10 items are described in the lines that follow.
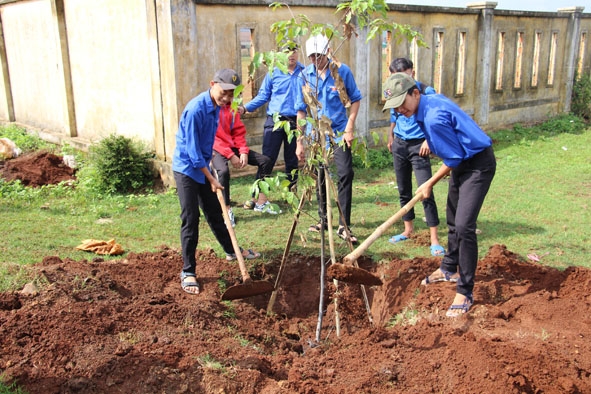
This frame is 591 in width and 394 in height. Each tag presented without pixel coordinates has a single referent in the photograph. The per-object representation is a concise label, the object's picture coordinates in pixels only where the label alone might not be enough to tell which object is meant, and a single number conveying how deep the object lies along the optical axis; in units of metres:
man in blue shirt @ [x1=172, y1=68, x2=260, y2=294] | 4.98
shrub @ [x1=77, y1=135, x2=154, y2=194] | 8.78
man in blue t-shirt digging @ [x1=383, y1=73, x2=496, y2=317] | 4.29
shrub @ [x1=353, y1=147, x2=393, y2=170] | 10.70
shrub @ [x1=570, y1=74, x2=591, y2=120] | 17.42
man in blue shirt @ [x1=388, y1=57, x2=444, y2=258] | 5.95
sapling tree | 3.92
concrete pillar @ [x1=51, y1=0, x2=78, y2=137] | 11.13
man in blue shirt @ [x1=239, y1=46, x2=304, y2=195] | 7.58
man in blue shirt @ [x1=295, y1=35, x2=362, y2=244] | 6.17
